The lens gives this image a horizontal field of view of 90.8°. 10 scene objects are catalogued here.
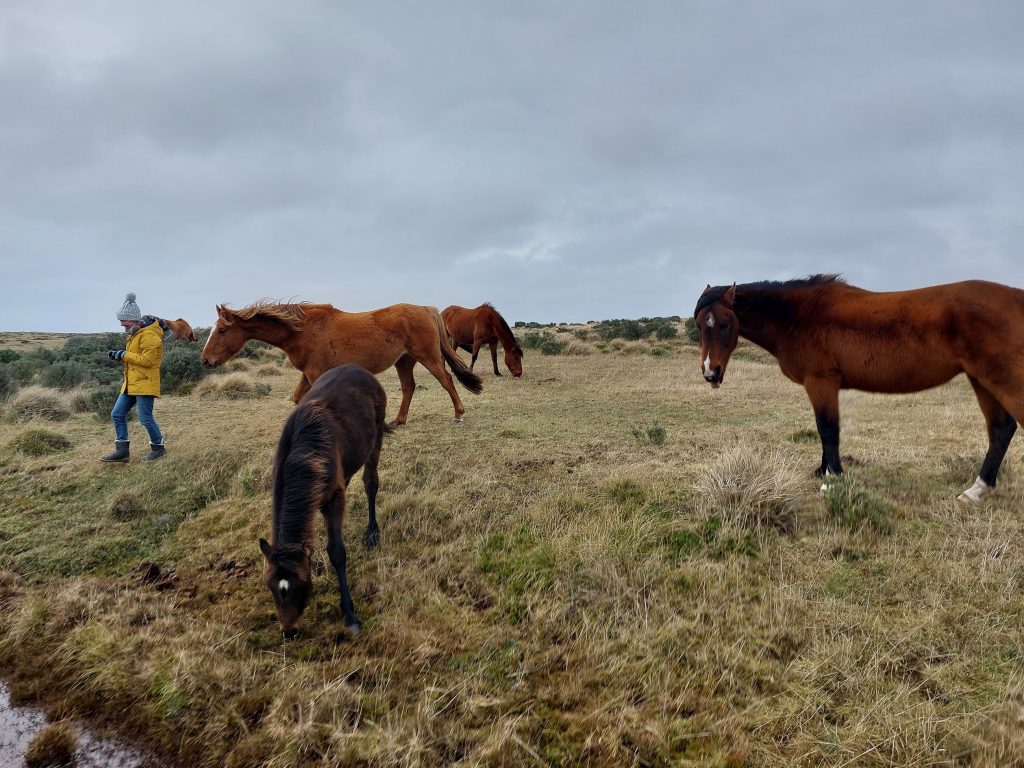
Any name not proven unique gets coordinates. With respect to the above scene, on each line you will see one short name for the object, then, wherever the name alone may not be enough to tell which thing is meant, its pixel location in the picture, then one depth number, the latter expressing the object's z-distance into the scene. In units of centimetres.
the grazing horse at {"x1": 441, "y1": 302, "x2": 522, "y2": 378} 1588
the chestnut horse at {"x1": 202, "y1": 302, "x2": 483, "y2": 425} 767
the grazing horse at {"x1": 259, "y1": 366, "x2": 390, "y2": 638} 317
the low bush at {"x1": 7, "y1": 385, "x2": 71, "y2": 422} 1014
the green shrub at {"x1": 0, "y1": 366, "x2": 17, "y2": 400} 1239
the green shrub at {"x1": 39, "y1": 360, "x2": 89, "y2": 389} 1389
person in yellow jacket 704
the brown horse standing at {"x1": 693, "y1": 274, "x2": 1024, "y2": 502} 440
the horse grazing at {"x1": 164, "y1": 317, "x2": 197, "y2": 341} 772
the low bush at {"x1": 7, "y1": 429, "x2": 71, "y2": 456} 753
